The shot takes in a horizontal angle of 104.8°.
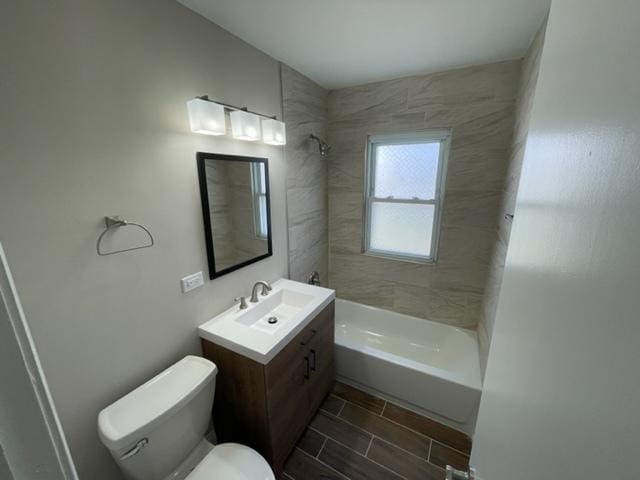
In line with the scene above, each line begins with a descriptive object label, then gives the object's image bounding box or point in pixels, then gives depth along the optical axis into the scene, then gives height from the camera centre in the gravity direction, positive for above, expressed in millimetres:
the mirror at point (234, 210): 1381 -182
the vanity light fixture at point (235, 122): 1188 +311
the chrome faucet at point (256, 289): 1680 -740
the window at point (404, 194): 2207 -134
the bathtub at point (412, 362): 1664 -1454
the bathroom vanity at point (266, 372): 1253 -1032
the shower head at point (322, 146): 2207 +320
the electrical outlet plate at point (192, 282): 1301 -535
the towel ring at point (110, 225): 970 -175
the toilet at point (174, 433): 924 -1001
